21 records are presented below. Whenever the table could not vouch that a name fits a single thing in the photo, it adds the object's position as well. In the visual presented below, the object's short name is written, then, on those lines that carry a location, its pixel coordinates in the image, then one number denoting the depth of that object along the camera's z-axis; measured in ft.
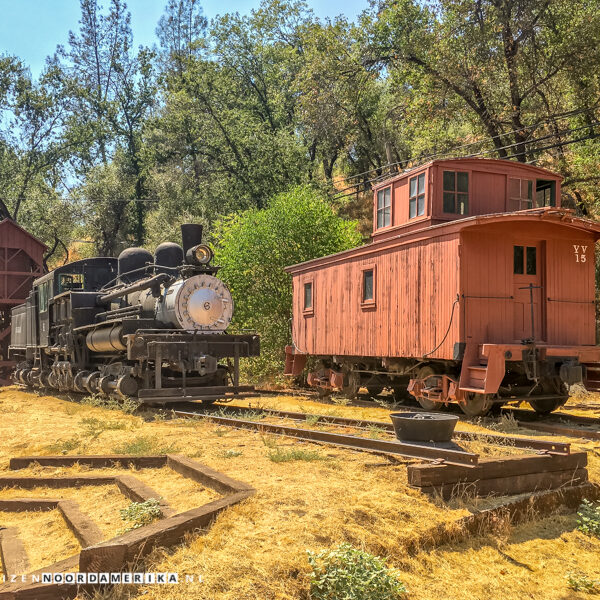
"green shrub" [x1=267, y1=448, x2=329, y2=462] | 23.81
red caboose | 36.52
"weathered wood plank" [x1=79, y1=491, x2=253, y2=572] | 13.69
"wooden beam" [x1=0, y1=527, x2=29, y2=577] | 14.89
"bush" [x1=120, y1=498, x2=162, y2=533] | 17.07
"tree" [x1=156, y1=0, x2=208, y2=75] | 202.18
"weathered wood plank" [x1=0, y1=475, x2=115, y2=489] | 22.18
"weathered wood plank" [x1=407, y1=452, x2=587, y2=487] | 19.24
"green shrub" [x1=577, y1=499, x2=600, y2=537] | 19.93
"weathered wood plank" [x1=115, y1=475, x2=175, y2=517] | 17.94
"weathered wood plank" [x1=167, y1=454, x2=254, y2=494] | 19.22
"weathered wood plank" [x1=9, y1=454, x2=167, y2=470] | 24.56
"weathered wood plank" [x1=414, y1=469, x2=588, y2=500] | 19.42
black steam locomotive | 43.45
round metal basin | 23.57
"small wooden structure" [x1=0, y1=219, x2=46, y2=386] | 88.69
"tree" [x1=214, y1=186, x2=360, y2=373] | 68.39
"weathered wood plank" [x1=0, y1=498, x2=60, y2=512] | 19.88
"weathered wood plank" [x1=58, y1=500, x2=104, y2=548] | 15.98
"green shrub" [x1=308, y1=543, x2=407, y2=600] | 13.91
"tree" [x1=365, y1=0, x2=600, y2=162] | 67.41
